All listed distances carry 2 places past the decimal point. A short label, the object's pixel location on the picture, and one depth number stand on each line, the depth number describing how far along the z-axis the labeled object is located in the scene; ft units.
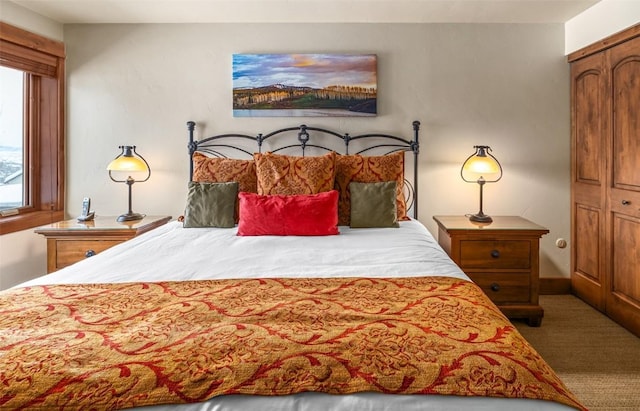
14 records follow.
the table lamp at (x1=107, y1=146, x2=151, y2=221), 10.03
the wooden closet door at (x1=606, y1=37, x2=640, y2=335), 8.73
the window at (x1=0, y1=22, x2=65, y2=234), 10.28
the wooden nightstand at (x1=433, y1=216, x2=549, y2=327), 9.30
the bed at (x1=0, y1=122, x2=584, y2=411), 2.91
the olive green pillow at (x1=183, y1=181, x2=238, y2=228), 8.93
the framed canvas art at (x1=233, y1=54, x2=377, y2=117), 10.90
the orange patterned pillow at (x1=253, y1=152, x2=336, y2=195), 9.01
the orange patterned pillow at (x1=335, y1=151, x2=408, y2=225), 9.30
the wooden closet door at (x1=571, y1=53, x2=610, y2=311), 9.79
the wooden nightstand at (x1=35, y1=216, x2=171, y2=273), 9.29
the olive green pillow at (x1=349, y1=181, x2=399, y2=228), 8.86
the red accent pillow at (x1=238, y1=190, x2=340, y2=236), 8.18
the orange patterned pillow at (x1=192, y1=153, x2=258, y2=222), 9.50
